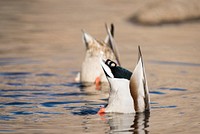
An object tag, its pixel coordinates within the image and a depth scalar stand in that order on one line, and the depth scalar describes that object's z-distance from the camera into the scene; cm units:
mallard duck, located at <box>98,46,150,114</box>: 1630
